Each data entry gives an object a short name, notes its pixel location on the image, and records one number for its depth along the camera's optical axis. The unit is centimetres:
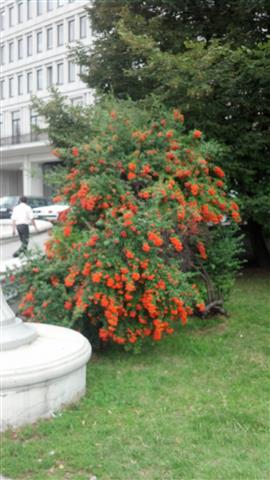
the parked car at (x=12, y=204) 3478
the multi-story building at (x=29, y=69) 5206
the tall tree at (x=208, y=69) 841
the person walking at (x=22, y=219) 1448
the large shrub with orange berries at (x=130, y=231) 555
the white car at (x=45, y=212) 3087
